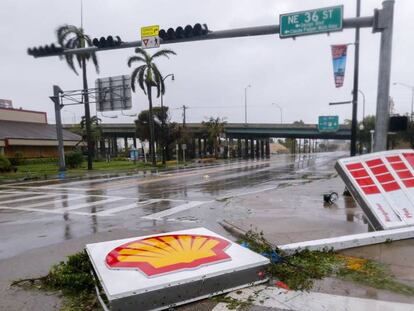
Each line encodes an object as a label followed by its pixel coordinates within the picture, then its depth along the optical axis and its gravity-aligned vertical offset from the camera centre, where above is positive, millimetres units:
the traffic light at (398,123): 8992 +26
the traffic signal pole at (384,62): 8867 +1491
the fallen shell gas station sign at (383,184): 7230 -1265
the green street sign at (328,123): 42712 +289
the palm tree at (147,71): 40125 +6295
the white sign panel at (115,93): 30750 +3102
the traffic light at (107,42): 13273 +3175
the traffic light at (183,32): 11875 +3150
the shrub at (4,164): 29169 -2624
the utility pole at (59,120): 29469 +818
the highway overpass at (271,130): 71438 -645
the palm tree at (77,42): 32531 +7793
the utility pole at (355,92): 13930 +1280
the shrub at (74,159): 37188 -2946
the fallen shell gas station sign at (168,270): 4055 -1766
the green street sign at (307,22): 10680 +3100
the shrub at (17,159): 35750 -2861
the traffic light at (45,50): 14474 +3174
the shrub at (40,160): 40434 -3438
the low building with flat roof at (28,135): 39906 -575
